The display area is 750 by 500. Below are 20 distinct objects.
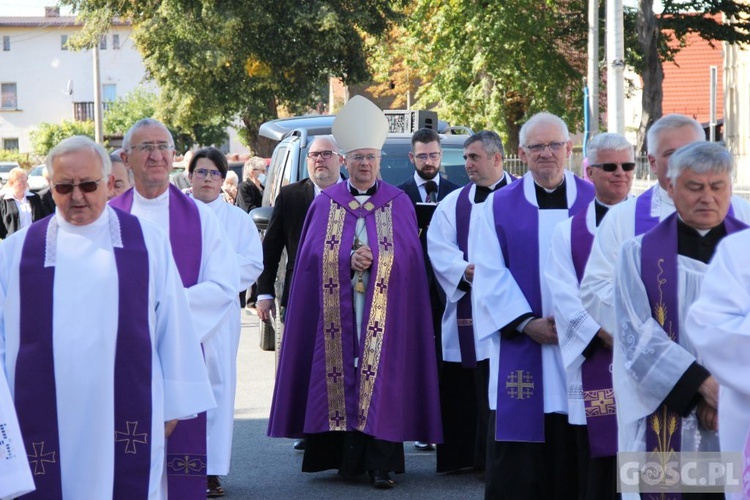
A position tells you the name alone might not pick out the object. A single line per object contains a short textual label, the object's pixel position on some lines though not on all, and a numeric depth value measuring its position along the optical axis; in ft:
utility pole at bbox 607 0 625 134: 95.74
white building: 377.67
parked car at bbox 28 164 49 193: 188.10
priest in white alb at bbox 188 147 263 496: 35.28
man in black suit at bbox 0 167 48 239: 71.44
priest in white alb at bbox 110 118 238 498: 30.38
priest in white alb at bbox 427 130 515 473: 39.33
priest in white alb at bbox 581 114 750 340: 27.10
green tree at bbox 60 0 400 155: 152.16
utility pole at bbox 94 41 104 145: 184.27
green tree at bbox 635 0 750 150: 162.17
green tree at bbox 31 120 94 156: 328.18
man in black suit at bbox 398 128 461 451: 42.86
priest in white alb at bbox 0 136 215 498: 24.97
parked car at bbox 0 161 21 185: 272.79
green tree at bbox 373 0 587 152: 168.80
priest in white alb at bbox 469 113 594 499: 31.76
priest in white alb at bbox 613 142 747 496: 23.27
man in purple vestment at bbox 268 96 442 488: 38.59
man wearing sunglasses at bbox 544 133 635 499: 29.48
